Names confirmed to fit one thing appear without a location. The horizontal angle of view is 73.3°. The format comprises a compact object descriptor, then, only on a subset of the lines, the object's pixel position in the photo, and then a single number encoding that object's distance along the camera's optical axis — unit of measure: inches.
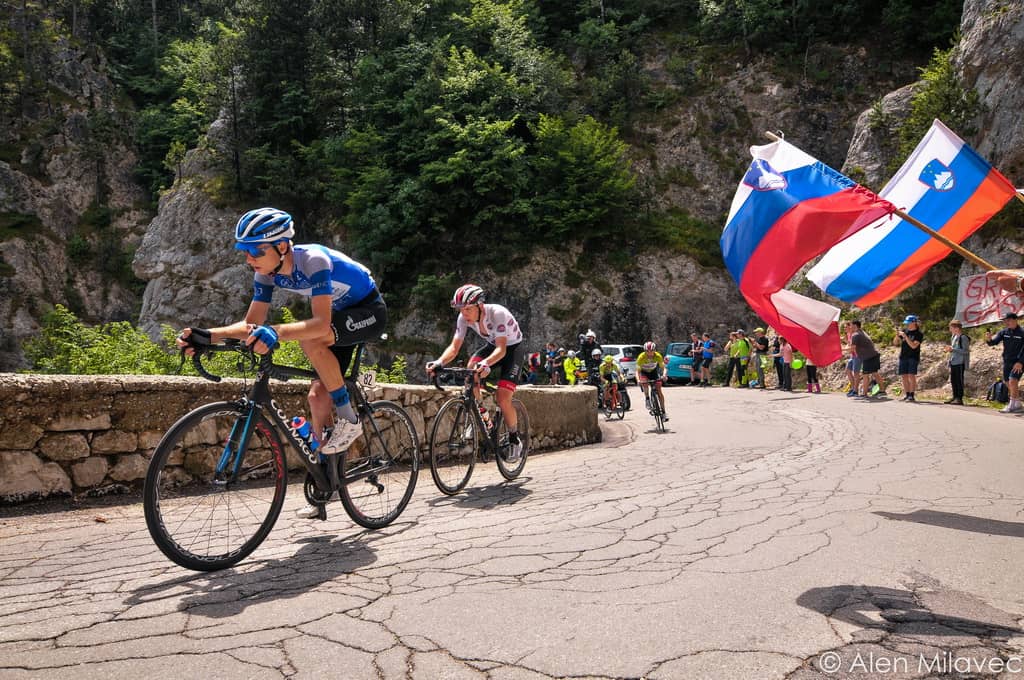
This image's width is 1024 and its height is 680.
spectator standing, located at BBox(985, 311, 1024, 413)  528.7
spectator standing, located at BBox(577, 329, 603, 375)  673.6
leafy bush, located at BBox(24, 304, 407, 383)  307.9
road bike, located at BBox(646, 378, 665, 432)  490.3
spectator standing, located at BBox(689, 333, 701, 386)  1102.4
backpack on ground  591.4
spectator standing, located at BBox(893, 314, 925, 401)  641.6
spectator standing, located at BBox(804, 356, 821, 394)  801.6
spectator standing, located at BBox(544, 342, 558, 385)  1012.8
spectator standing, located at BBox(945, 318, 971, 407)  601.3
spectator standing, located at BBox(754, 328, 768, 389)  911.0
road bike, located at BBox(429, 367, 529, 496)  259.4
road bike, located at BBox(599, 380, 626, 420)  625.3
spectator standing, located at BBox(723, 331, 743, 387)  965.8
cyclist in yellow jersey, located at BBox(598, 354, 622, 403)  627.8
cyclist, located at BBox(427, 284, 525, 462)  272.5
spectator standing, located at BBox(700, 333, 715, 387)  1089.4
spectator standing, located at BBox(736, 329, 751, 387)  956.6
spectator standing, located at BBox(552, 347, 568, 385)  1010.1
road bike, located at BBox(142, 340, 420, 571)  151.7
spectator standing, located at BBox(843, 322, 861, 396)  727.1
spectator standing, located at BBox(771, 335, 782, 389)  880.2
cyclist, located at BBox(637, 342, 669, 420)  516.1
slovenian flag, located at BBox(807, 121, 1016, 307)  236.7
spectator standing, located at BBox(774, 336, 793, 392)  834.2
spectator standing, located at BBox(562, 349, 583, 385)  835.4
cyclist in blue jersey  165.0
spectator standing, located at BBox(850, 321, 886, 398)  690.2
